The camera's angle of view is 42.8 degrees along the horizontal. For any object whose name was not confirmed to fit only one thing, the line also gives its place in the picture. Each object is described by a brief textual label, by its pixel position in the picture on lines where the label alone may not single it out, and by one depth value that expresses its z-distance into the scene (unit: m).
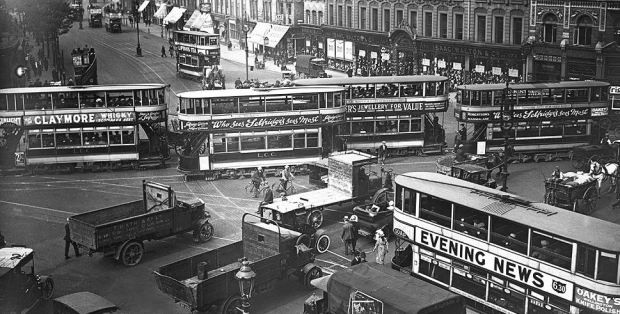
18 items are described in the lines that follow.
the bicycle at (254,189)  38.94
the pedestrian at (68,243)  30.03
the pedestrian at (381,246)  28.45
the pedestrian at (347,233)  29.56
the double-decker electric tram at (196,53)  74.38
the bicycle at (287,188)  38.79
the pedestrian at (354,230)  29.68
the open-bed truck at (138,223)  28.88
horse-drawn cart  35.12
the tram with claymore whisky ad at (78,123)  43.53
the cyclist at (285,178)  38.22
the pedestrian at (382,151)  45.52
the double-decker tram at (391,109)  47.16
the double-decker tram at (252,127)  42.19
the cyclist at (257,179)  38.81
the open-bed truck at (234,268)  23.84
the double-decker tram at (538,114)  45.47
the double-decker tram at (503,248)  21.19
